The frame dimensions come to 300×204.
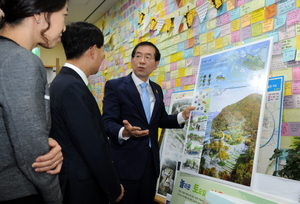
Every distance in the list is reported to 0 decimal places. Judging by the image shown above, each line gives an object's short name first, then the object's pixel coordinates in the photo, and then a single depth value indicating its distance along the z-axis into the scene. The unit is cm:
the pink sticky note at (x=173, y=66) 216
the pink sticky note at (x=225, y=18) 169
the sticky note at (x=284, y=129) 130
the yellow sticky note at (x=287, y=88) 131
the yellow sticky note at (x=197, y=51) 192
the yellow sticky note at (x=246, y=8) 155
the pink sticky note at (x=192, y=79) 195
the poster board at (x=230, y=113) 114
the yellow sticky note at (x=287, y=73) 131
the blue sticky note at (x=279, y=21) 136
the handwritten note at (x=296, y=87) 128
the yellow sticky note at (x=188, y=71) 198
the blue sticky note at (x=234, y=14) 162
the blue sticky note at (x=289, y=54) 130
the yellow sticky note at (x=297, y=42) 128
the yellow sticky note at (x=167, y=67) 223
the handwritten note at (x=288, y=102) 130
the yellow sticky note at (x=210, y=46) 180
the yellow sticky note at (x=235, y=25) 162
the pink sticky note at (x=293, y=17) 130
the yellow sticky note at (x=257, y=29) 149
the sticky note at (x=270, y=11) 142
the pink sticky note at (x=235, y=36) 162
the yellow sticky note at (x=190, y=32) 199
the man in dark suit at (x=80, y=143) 95
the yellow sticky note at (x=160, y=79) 232
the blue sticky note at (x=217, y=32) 176
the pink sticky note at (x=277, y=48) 137
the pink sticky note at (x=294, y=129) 126
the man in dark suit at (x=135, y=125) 148
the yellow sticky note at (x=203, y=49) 186
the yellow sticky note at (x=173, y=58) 216
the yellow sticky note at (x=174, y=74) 214
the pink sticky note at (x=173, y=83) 216
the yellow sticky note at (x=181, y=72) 206
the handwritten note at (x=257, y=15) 148
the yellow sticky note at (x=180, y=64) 207
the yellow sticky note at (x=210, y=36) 181
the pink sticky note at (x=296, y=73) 128
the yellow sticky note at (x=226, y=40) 168
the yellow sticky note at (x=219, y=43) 174
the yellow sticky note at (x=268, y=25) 143
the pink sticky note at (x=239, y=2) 160
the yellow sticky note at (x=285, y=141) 129
